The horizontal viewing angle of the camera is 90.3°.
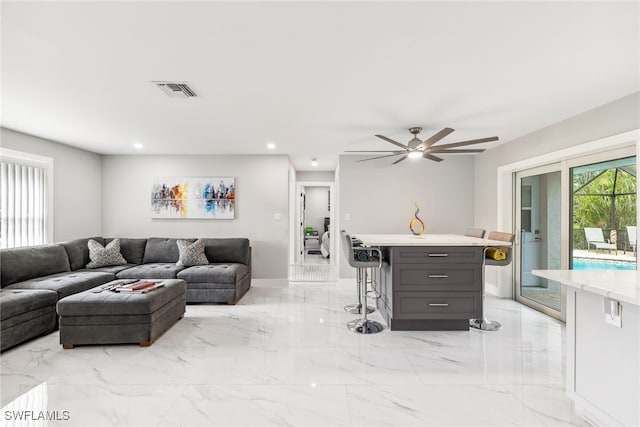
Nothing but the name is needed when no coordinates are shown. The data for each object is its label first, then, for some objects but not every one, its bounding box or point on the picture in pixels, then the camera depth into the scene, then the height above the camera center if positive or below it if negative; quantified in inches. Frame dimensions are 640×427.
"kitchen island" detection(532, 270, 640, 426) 61.8 -27.6
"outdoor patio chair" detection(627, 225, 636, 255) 114.2 -7.0
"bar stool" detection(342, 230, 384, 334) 131.5 -20.3
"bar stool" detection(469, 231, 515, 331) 136.5 -21.0
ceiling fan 136.1 +29.2
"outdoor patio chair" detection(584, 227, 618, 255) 124.8 -9.9
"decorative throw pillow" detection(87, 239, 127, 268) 181.2 -24.7
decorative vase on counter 160.8 -6.9
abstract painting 219.0 +11.1
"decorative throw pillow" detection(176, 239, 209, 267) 186.9 -24.2
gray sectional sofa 117.0 -30.8
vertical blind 156.2 +3.6
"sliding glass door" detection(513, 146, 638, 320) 118.8 -2.0
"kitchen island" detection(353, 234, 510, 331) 130.8 -27.4
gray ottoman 113.0 -38.3
